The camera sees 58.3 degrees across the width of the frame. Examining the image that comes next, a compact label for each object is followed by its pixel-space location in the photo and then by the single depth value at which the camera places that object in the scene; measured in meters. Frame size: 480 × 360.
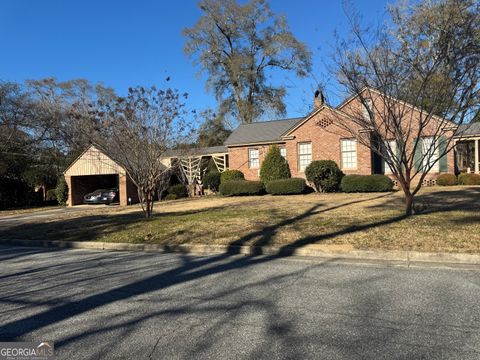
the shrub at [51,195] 34.41
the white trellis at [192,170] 31.47
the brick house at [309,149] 25.33
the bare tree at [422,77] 10.54
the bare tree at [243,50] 44.94
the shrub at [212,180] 31.36
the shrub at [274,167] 26.81
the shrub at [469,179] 22.61
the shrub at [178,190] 30.12
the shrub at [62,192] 30.56
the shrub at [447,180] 23.00
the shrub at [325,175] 24.30
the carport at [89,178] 27.27
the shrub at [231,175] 29.31
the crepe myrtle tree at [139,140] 14.99
